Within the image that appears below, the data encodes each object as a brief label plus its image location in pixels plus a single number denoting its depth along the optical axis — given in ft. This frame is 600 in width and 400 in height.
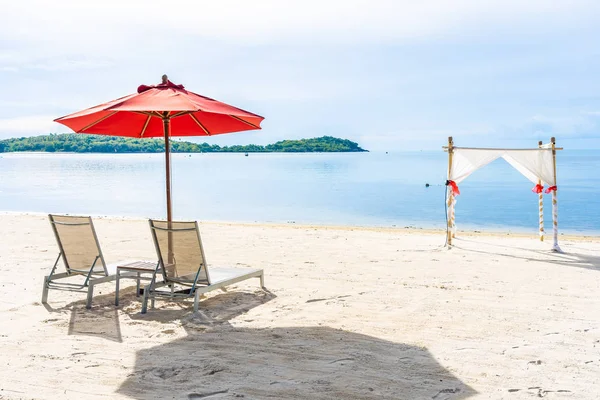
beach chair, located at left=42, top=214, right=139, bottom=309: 18.53
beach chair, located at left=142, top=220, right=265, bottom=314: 17.30
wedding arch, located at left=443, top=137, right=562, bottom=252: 31.35
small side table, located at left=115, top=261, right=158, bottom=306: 18.22
